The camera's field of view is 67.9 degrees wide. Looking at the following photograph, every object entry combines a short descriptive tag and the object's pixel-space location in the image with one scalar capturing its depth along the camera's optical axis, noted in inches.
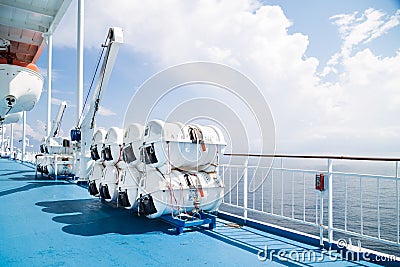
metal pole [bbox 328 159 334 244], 110.7
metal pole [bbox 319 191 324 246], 112.3
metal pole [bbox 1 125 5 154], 1008.4
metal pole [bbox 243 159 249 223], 145.0
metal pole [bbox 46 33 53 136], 460.4
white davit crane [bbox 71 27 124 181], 234.5
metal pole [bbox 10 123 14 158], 917.2
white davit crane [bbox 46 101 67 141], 415.8
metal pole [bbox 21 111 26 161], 736.5
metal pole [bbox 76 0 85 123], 327.6
